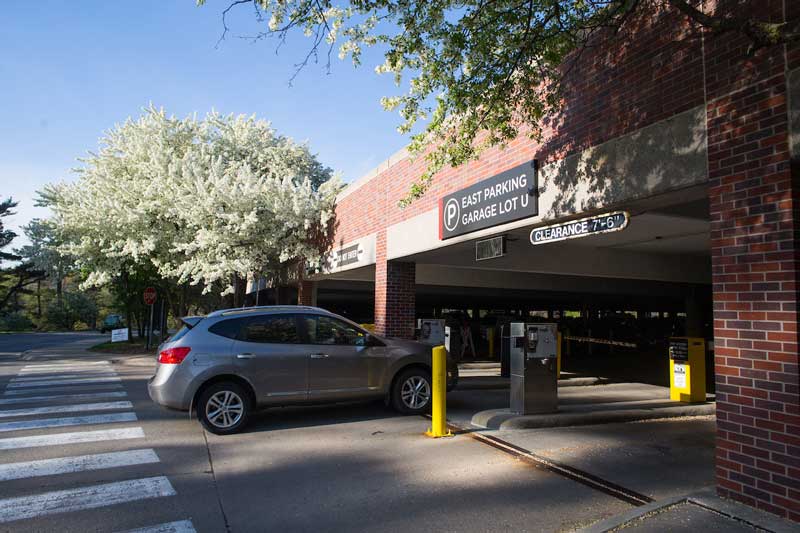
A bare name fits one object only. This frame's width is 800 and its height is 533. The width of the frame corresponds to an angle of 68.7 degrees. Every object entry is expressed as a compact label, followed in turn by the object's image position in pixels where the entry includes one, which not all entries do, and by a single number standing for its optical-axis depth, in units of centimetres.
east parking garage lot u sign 826
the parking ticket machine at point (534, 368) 862
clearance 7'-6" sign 685
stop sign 2178
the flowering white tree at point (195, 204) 1700
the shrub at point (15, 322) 5303
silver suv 770
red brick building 457
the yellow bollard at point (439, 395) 758
